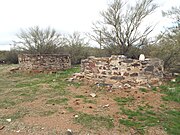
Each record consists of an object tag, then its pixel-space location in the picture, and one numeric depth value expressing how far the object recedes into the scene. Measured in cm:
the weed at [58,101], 372
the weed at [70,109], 329
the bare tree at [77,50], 1261
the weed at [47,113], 315
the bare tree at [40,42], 1240
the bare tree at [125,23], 851
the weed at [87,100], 370
